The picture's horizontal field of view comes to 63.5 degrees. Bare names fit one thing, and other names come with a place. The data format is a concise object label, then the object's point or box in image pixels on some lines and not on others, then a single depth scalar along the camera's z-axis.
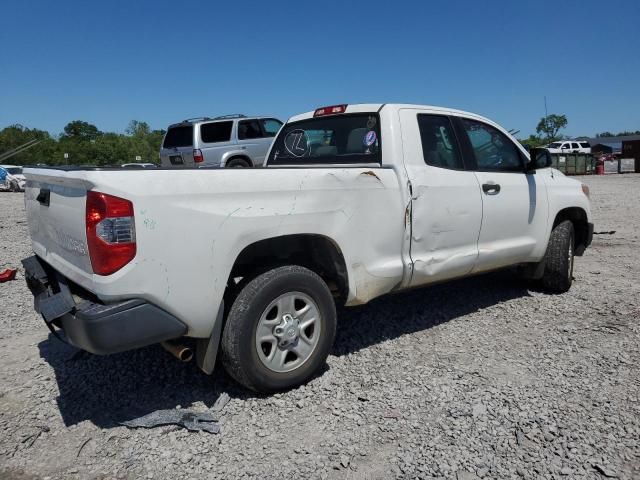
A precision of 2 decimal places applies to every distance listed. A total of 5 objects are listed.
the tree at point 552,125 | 79.50
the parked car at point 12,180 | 25.44
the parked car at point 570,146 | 41.02
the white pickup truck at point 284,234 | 2.59
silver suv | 13.96
